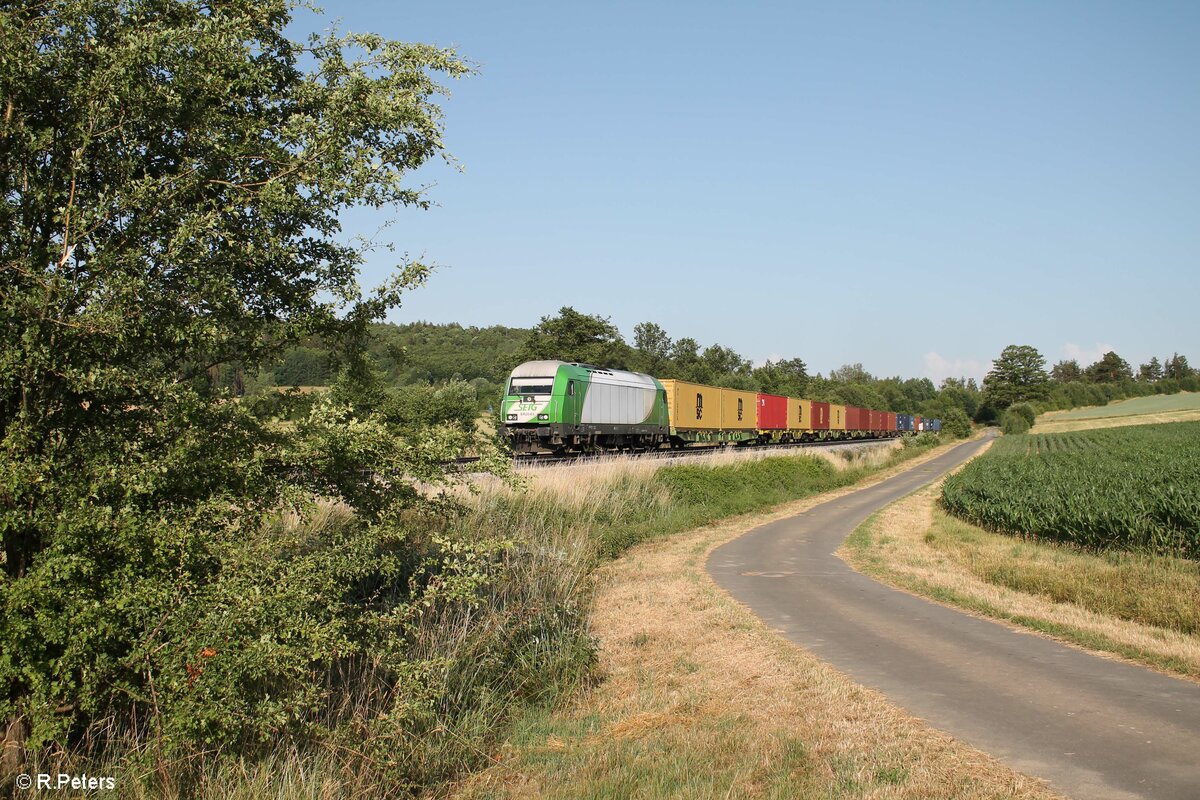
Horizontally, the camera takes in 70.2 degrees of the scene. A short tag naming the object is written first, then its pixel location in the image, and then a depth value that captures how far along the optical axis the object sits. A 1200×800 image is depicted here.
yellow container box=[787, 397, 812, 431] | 54.53
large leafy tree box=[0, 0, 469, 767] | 5.09
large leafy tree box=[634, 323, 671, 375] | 128.12
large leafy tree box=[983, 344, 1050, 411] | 152.75
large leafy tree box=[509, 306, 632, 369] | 67.50
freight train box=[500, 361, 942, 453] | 26.44
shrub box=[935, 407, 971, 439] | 110.69
